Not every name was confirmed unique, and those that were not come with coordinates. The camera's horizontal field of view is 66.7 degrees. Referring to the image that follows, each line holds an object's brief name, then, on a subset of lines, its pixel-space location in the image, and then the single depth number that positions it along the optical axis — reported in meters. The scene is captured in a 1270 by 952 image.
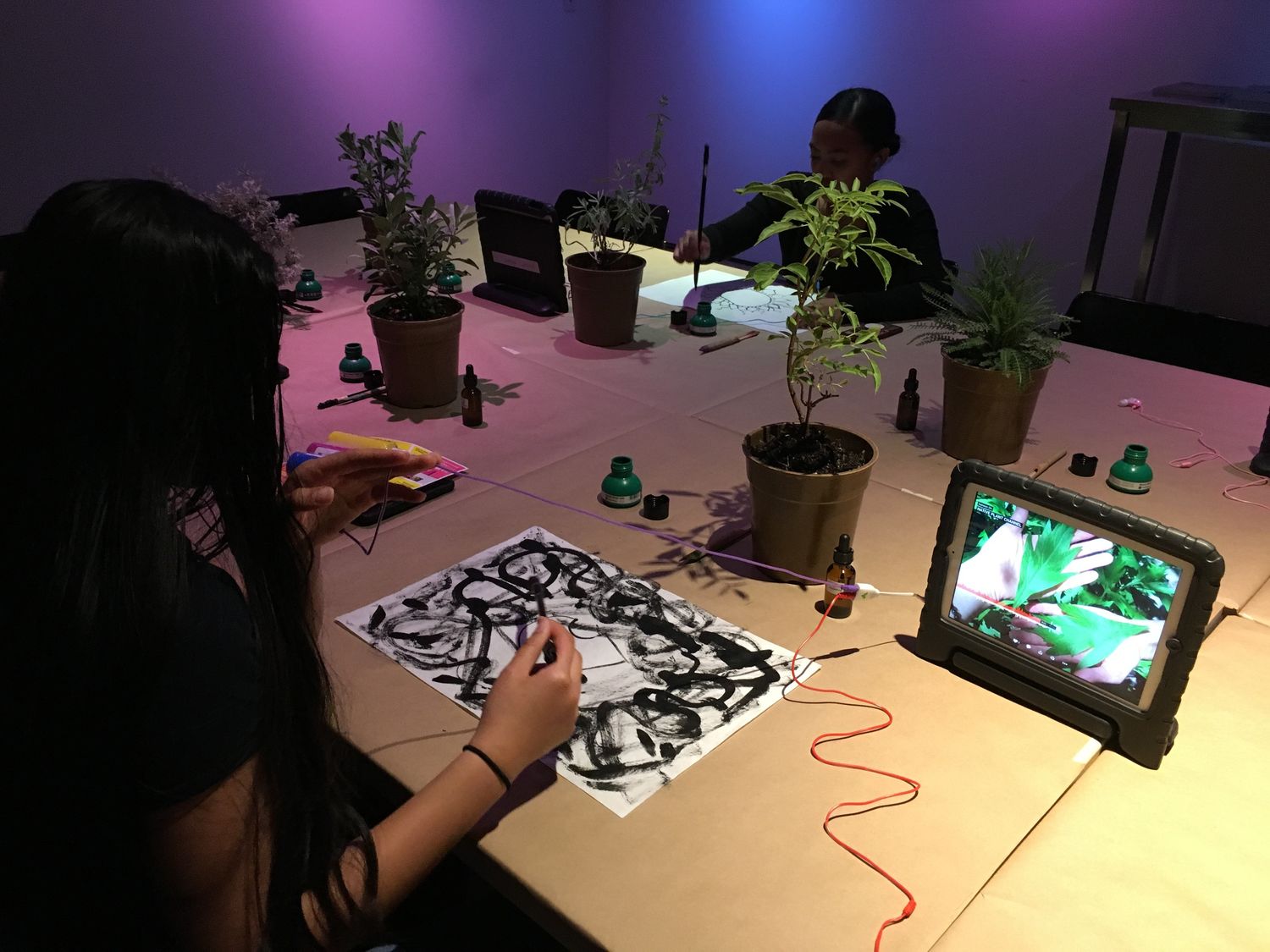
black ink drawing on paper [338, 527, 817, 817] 0.95
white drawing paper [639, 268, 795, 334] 2.23
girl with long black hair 0.67
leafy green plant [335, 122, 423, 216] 1.89
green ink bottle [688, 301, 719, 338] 2.12
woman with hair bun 2.29
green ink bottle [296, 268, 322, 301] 2.27
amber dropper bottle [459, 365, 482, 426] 1.64
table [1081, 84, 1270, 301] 2.69
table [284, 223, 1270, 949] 0.80
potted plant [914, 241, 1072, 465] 1.46
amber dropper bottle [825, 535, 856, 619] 1.14
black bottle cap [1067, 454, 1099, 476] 1.50
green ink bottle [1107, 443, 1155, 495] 1.47
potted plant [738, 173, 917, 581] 1.14
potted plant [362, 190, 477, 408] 1.63
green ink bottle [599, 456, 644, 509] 1.39
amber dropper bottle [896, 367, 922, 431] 1.65
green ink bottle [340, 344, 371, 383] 1.82
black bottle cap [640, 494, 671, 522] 1.36
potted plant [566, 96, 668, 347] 1.93
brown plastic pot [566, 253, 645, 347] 1.94
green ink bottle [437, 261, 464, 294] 2.28
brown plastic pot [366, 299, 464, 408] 1.64
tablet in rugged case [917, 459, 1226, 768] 0.90
